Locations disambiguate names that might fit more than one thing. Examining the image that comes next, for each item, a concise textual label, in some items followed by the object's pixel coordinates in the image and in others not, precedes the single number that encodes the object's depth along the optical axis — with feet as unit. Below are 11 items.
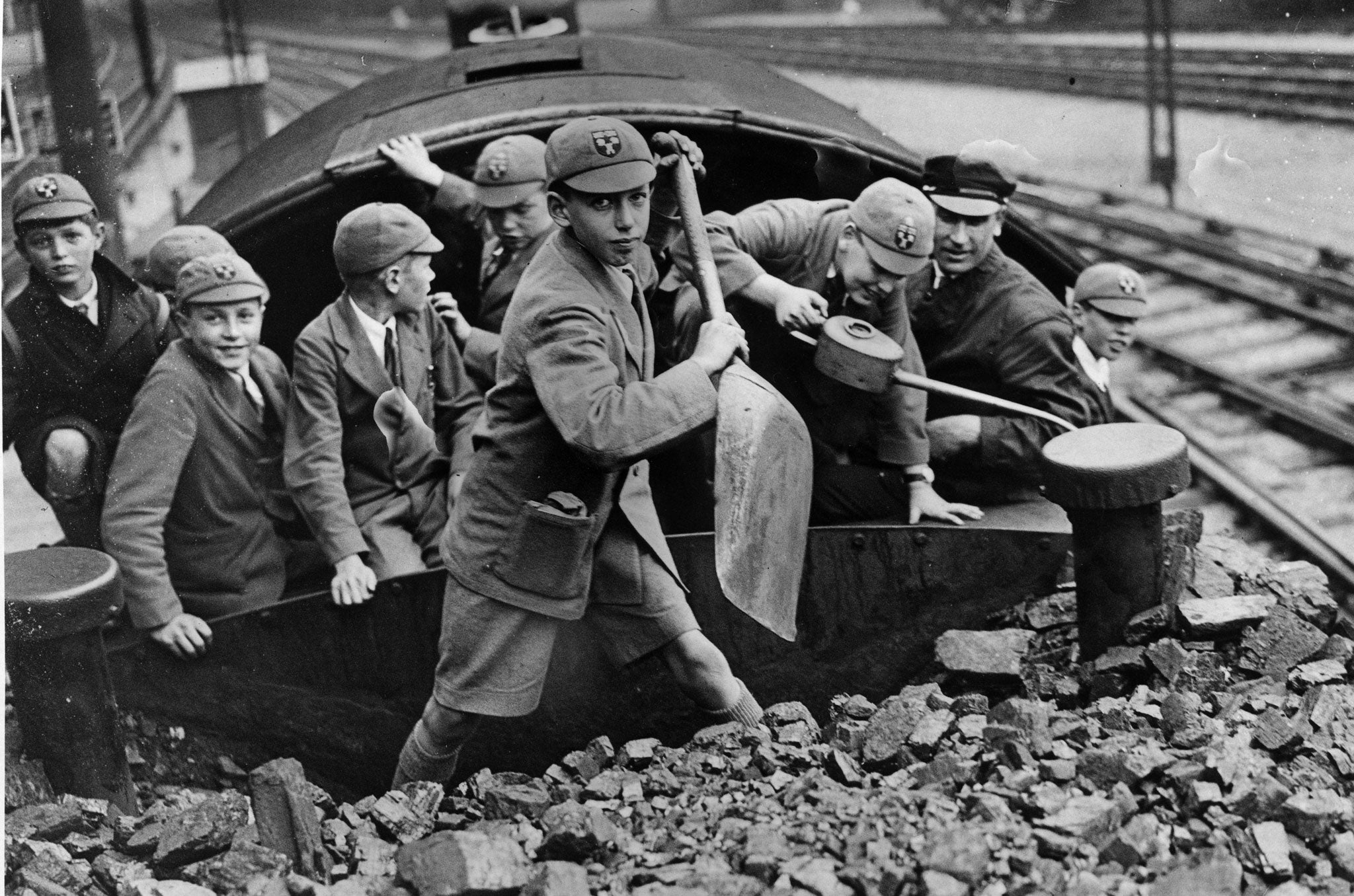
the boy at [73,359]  16.15
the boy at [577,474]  12.62
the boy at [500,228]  16.80
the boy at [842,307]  15.38
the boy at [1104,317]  17.54
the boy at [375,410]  15.61
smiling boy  15.46
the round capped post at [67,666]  13.71
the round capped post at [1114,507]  13.67
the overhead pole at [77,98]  19.65
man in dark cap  17.03
